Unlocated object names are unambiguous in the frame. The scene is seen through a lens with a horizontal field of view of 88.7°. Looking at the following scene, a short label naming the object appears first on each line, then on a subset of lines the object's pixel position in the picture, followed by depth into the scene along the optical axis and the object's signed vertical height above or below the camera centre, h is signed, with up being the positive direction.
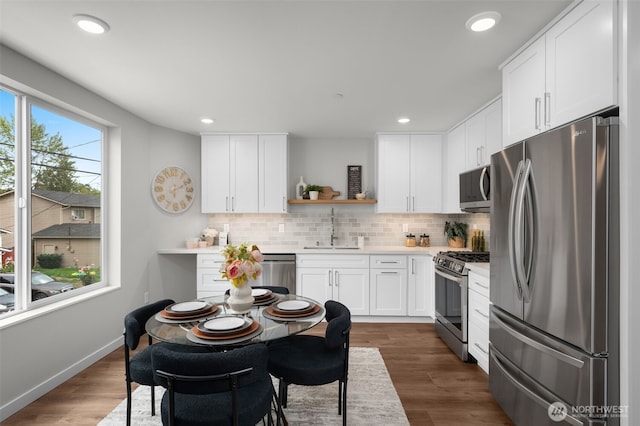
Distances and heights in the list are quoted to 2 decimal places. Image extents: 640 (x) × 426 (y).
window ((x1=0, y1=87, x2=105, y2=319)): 2.45 +0.08
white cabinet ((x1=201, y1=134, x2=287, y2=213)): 4.52 +0.54
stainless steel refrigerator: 1.51 -0.34
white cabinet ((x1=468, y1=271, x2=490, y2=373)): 2.75 -0.94
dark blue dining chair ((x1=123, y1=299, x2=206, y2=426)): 1.93 -0.93
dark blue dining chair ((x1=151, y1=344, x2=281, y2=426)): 1.45 -0.77
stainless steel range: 3.13 -0.88
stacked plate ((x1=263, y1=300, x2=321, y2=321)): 2.05 -0.64
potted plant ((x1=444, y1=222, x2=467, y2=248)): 4.45 -0.30
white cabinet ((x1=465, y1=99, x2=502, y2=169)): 3.09 +0.80
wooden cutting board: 4.78 +0.26
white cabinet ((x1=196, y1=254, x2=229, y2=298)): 4.23 -0.82
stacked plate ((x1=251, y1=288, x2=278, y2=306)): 2.39 -0.65
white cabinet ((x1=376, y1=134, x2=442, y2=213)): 4.48 +0.55
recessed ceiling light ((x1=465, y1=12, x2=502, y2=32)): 1.84 +1.11
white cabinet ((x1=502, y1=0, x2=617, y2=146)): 1.55 +0.78
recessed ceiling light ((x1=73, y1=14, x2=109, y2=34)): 1.87 +1.10
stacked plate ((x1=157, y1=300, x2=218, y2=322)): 2.03 -0.64
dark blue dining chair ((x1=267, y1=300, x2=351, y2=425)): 1.94 -0.93
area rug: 2.22 -1.41
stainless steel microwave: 2.90 +0.21
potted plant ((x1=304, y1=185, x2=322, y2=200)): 4.65 +0.30
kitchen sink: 4.71 -0.52
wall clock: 4.20 +0.30
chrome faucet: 4.82 -0.28
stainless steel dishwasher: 4.21 -0.76
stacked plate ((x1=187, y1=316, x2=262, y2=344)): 1.70 -0.64
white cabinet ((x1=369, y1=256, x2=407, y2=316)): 4.21 -0.94
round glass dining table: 1.69 -0.67
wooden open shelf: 4.56 +0.15
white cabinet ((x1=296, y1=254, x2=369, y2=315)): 4.22 -0.91
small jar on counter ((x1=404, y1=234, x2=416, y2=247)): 4.63 -0.41
